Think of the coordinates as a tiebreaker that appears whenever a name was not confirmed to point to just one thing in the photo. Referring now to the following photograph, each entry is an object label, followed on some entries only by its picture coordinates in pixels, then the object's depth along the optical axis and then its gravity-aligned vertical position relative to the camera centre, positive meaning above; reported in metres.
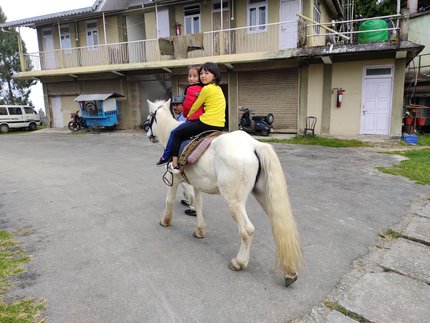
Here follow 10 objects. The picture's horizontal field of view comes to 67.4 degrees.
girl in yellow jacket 3.61 -0.10
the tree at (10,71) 25.20 +2.81
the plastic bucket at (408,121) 12.66 -1.00
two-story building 12.34 +1.72
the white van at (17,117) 20.08 -0.69
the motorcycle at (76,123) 17.89 -1.00
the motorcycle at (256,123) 13.39 -0.98
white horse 2.92 -0.83
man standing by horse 4.90 -1.41
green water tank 11.70 +2.27
